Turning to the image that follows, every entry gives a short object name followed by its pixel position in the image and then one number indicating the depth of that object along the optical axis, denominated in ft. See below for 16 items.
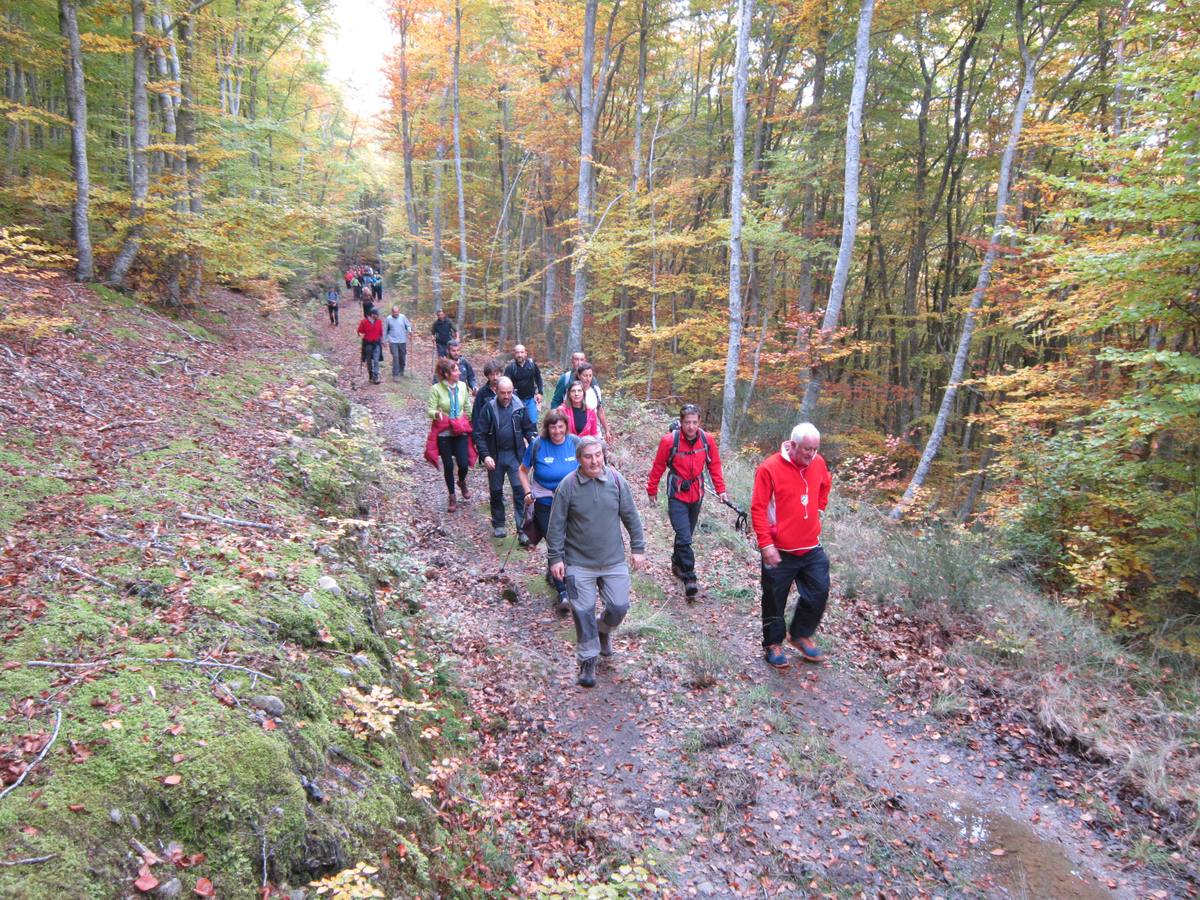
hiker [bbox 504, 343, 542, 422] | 29.27
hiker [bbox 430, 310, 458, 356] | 47.88
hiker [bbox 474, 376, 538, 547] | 24.41
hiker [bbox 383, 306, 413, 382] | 49.80
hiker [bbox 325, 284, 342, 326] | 81.82
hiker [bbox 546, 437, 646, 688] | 16.43
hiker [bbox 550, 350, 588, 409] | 23.72
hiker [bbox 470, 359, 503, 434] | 24.53
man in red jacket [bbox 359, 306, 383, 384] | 47.55
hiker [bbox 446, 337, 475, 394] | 29.99
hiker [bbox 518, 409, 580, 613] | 20.01
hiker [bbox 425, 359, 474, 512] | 27.14
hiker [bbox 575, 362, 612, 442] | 22.90
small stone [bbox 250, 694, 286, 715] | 9.56
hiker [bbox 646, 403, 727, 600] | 20.92
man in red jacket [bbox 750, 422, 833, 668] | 17.33
